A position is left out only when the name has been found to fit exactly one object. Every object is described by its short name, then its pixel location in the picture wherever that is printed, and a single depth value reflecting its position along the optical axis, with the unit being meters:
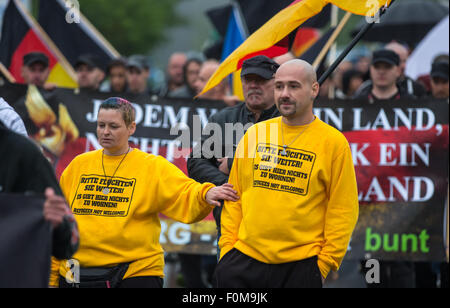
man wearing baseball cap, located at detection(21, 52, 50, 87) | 20.02
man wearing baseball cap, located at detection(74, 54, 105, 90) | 21.35
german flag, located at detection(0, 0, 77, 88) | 22.22
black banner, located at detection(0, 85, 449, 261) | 17.87
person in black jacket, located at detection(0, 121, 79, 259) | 8.28
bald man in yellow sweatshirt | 10.23
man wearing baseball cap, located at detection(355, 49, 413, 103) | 18.41
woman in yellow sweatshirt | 11.30
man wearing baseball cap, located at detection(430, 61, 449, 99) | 19.62
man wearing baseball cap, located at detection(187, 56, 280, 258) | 12.62
